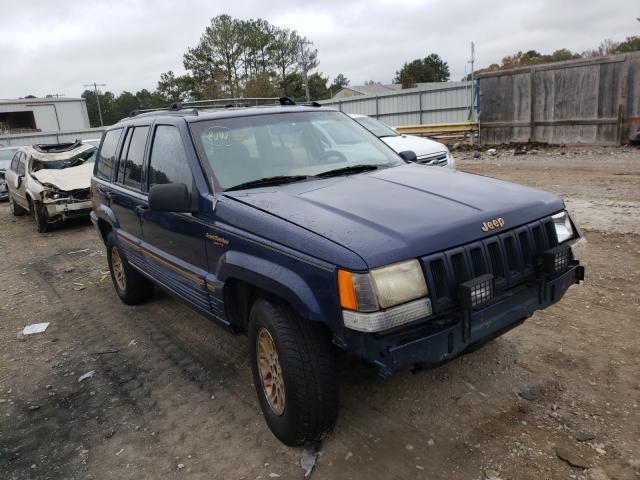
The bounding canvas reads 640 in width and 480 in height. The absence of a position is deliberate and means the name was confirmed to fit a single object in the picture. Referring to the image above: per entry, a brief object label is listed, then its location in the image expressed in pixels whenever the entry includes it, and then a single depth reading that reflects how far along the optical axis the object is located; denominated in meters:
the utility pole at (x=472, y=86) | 18.98
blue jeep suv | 2.49
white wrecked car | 10.27
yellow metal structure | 18.95
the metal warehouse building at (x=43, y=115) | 46.56
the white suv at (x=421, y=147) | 8.69
